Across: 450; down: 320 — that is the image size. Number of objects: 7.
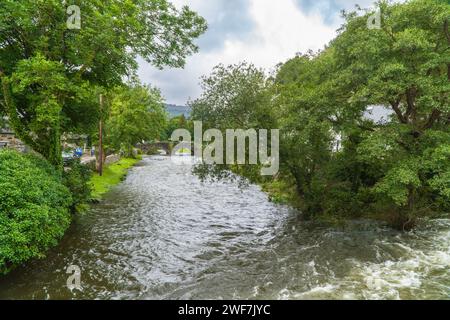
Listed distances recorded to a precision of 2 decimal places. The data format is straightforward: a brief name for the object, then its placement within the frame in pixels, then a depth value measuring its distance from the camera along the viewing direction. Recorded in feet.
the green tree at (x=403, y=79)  32.30
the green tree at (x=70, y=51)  32.48
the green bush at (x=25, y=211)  23.24
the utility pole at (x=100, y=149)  87.18
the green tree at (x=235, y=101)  44.34
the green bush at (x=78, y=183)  43.16
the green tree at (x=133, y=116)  96.43
